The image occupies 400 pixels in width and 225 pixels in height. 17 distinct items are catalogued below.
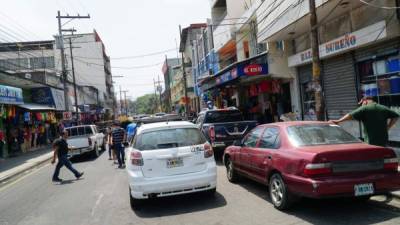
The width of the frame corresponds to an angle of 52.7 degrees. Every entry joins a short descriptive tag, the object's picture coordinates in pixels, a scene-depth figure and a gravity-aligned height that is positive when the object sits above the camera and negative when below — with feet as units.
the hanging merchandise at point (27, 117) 88.89 +2.47
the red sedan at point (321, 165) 19.71 -3.05
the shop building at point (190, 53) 182.70 +31.35
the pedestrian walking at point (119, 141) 48.75 -2.42
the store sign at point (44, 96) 106.01 +8.11
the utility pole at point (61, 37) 108.06 +24.11
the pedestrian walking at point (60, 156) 41.34 -3.11
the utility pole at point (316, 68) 35.86 +3.36
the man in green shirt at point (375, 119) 25.93 -1.15
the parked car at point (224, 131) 43.57 -1.96
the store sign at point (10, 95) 70.28 +6.35
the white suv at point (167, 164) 24.56 -2.93
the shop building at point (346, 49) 37.52 +5.72
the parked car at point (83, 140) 61.00 -2.57
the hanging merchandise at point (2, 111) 72.63 +3.44
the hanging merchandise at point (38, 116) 96.78 +2.58
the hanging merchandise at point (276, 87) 68.99 +3.87
